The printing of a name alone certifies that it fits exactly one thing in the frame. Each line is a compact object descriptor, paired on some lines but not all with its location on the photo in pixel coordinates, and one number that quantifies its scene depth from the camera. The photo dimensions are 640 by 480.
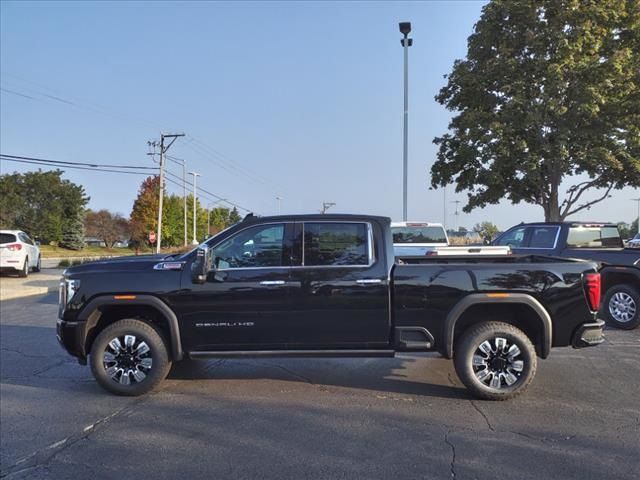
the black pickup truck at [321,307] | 5.48
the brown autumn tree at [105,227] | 86.06
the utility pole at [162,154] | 45.31
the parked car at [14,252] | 19.80
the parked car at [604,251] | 9.34
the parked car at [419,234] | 14.12
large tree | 20.53
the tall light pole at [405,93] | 20.80
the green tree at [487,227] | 70.99
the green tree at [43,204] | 71.88
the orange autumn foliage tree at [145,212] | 73.27
